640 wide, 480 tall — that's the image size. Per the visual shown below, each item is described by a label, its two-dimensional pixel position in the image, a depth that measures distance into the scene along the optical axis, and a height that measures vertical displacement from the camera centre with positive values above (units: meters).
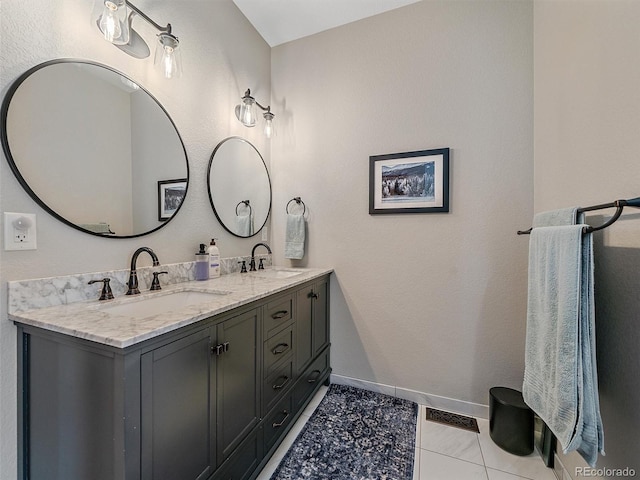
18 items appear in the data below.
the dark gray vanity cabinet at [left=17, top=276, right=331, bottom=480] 0.74 -0.55
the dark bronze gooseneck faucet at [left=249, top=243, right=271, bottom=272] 2.08 -0.16
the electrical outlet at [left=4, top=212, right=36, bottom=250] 0.90 +0.02
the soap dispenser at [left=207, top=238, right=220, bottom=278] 1.67 -0.15
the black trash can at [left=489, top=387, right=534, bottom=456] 1.48 -1.05
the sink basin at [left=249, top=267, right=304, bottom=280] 1.88 -0.27
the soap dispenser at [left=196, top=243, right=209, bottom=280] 1.60 -0.17
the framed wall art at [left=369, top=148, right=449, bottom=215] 1.84 +0.39
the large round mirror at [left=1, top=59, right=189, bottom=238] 0.97 +0.38
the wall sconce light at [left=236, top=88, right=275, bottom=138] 1.94 +0.95
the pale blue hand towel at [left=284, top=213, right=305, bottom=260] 2.20 +0.00
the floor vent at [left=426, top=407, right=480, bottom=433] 1.71 -1.21
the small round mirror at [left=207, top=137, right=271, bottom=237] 1.83 +0.38
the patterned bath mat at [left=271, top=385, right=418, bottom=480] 1.36 -1.19
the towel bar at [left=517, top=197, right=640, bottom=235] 0.79 +0.10
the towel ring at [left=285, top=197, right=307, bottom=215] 2.27 +0.29
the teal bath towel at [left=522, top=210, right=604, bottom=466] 0.91 -0.40
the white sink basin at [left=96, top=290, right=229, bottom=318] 1.13 -0.31
